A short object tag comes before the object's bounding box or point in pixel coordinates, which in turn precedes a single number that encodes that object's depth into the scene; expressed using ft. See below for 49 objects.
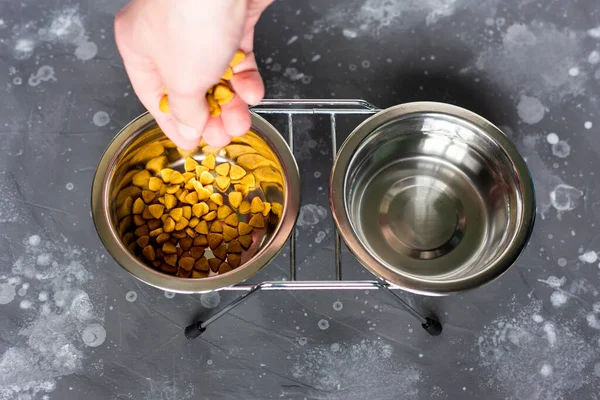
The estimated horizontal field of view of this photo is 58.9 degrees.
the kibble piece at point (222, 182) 2.89
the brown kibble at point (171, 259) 2.67
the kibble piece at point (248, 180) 2.93
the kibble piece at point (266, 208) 2.82
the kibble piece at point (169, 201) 2.79
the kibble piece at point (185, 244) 2.76
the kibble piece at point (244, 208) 2.90
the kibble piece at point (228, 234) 2.80
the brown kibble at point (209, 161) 2.89
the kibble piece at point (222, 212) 2.84
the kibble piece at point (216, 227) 2.80
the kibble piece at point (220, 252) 2.75
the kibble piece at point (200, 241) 2.76
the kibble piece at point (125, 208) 2.67
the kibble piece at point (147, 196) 2.82
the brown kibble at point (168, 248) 2.69
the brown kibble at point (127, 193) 2.67
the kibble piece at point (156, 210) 2.76
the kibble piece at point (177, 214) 2.76
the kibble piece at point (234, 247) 2.76
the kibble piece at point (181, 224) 2.76
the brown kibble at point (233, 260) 2.71
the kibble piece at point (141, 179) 2.80
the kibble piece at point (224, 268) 2.69
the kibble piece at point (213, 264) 2.71
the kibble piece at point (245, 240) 2.77
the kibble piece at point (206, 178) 2.87
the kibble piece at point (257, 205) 2.81
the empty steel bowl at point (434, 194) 2.51
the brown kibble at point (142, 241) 2.68
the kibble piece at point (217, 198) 2.84
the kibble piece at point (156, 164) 2.86
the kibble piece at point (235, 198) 2.89
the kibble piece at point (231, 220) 2.83
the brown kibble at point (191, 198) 2.81
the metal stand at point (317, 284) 2.60
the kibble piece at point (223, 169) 2.88
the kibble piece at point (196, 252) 2.73
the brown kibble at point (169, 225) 2.75
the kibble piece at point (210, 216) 2.79
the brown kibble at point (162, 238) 2.71
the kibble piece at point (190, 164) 2.91
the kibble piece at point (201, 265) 2.67
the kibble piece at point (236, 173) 2.91
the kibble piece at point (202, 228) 2.78
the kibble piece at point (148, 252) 2.65
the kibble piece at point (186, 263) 2.65
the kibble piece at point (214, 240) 2.77
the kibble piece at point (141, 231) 2.76
